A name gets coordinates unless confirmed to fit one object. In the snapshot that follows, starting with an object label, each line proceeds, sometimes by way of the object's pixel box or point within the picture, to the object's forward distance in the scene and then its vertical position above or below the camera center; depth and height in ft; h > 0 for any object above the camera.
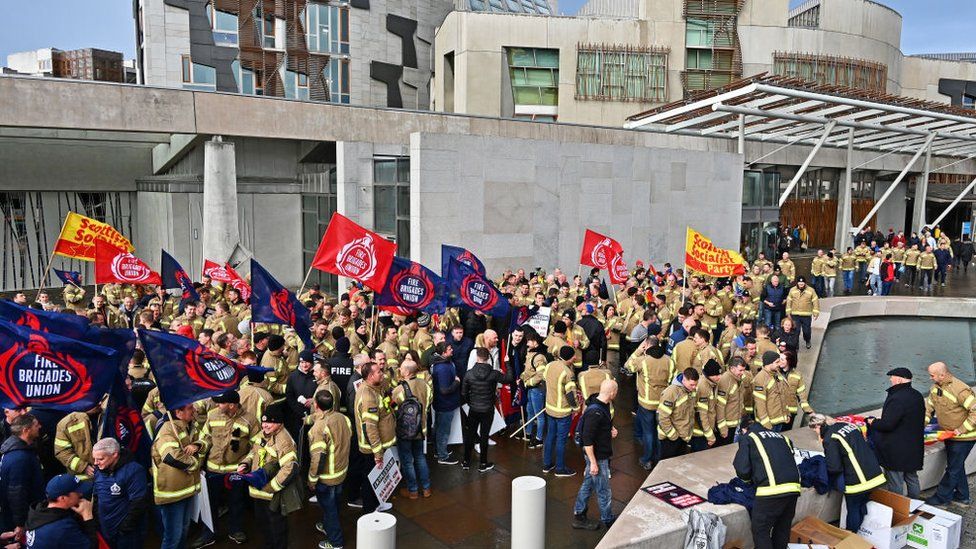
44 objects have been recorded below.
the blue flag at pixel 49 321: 27.99 -5.29
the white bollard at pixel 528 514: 22.34 -10.01
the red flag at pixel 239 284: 50.57 -6.81
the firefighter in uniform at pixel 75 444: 23.38 -8.36
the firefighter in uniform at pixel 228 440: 23.85 -8.37
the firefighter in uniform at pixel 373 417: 25.70 -8.13
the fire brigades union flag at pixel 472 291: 41.06 -5.73
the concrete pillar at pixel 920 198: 129.41 -0.29
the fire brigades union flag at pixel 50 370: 21.85 -5.64
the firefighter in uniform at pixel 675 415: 29.45 -9.07
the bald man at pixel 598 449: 25.04 -8.96
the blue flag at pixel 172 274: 48.98 -5.80
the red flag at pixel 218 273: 49.93 -5.84
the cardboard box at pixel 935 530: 25.31 -11.80
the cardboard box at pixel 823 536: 24.21 -11.68
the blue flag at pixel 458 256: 48.44 -4.49
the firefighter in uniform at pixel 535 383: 32.96 -8.73
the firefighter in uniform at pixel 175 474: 22.15 -8.81
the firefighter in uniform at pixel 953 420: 28.78 -8.97
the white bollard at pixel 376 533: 19.89 -9.45
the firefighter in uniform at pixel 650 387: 31.71 -8.60
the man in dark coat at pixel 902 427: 27.04 -8.68
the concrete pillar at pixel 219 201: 73.51 -1.20
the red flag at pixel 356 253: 38.60 -3.31
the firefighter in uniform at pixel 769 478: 22.29 -8.79
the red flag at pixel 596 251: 56.49 -4.54
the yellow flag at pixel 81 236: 45.93 -3.12
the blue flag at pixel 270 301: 34.78 -5.40
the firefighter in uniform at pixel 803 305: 53.01 -8.17
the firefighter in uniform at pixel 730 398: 30.58 -8.67
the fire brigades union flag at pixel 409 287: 39.09 -5.31
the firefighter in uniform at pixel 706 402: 29.80 -8.66
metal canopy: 80.84 +10.50
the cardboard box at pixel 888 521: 25.58 -11.67
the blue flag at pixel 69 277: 51.06 -6.37
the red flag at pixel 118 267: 47.38 -5.32
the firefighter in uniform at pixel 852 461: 25.07 -9.26
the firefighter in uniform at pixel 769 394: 30.78 -8.53
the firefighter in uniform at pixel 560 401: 29.61 -8.57
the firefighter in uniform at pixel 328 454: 23.70 -8.71
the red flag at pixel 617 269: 56.44 -6.00
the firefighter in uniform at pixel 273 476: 22.47 -8.94
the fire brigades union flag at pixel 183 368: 22.74 -5.80
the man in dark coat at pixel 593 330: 41.60 -7.90
